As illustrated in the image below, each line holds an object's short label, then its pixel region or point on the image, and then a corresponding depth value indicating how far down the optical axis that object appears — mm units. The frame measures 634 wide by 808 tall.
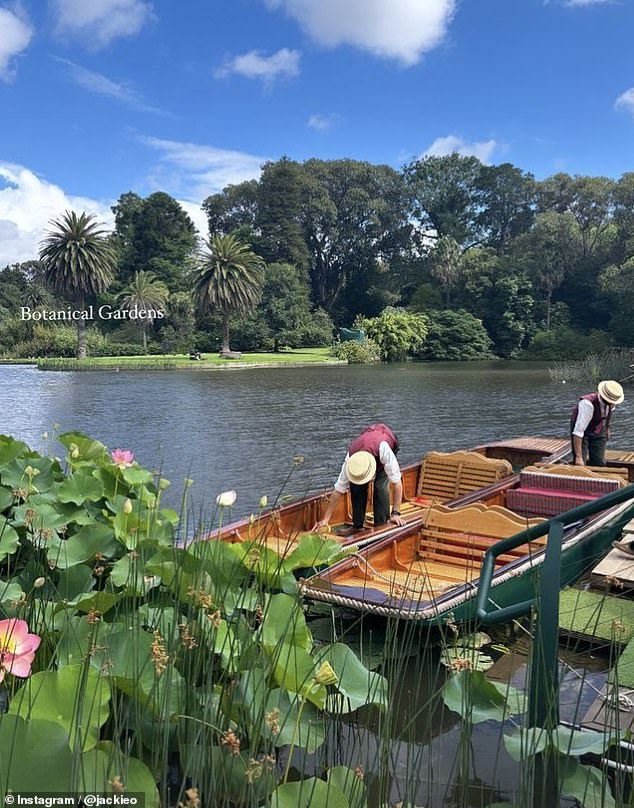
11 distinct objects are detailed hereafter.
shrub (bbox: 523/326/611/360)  50969
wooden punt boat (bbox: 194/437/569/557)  5770
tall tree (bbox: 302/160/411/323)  69312
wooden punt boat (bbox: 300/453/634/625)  4164
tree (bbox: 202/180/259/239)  70688
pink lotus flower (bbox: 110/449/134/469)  4045
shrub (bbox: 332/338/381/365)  49750
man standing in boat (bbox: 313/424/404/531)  5863
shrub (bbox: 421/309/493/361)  54625
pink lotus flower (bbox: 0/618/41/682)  1738
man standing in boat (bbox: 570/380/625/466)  7961
